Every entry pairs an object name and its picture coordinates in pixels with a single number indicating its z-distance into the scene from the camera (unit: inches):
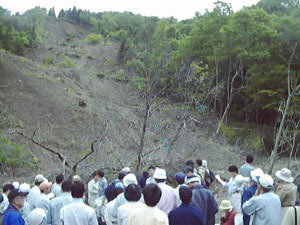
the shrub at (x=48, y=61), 1635.6
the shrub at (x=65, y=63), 1631.4
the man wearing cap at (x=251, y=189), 188.9
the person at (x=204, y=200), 189.9
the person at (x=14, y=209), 156.3
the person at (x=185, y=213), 163.2
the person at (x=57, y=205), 196.5
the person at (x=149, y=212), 136.4
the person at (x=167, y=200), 197.5
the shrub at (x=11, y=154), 634.2
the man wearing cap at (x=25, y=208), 203.3
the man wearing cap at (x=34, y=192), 215.0
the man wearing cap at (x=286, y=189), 180.2
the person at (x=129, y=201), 155.9
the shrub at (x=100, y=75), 1493.7
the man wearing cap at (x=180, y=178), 211.4
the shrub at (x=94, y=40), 2401.8
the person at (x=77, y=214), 161.9
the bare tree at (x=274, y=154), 449.8
